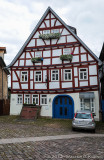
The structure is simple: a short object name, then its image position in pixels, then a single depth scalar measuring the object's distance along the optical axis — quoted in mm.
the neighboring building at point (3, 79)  28688
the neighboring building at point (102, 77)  25336
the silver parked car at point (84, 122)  13523
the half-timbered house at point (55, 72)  20797
